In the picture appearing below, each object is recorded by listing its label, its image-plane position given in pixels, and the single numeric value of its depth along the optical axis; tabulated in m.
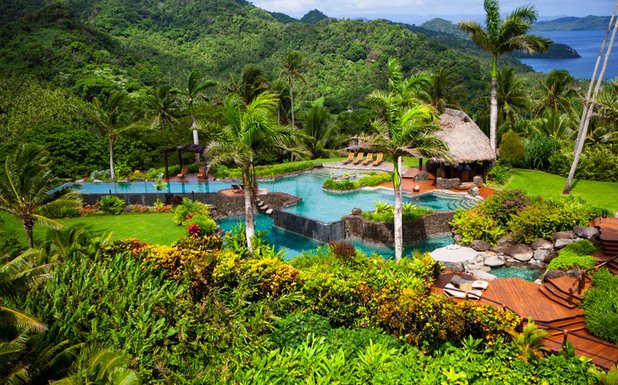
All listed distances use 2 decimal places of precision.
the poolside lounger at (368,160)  31.99
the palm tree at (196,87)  30.50
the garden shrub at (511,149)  25.23
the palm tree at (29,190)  14.63
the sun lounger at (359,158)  32.75
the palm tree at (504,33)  21.78
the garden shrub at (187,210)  19.67
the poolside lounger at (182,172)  30.45
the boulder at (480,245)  16.42
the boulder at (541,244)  15.53
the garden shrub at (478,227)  16.78
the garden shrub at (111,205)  21.84
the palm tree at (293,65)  34.50
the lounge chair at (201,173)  29.90
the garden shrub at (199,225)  17.50
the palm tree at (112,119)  30.02
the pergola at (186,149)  27.88
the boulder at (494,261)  15.24
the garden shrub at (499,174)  23.17
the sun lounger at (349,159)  33.23
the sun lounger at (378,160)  31.47
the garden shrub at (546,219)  15.88
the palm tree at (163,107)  34.22
